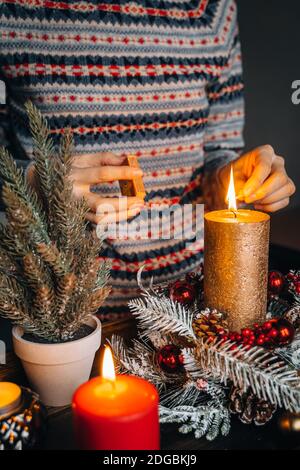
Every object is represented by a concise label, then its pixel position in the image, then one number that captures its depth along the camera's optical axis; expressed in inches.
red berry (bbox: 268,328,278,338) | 25.3
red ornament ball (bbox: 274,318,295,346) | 25.3
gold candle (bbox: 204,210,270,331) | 25.7
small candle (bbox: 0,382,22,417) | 21.1
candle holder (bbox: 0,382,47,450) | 20.4
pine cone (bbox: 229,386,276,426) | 23.3
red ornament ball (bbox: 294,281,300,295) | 30.2
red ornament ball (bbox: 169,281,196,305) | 29.9
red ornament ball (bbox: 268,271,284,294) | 31.4
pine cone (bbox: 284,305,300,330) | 28.6
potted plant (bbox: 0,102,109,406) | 24.2
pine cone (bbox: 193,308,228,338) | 25.6
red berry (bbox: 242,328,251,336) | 25.2
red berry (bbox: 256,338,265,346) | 25.2
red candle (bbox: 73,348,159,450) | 18.1
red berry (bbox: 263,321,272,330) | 25.5
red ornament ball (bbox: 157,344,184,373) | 25.8
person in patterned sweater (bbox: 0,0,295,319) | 43.8
